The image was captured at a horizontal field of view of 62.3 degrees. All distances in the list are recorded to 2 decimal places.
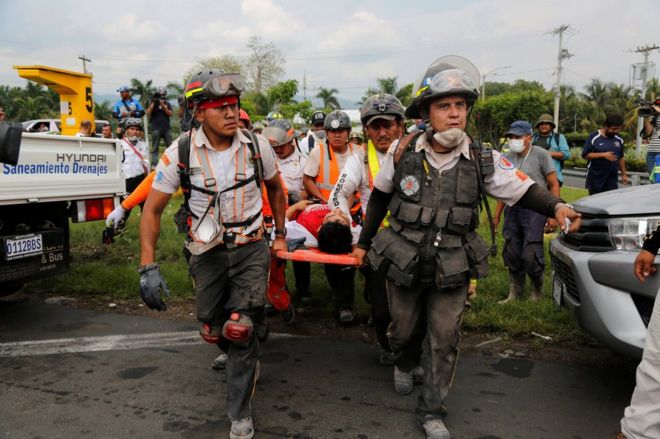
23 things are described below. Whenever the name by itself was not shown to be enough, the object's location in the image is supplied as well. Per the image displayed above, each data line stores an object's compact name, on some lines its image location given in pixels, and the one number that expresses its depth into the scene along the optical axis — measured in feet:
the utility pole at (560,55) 143.54
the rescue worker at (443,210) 9.89
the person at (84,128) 27.61
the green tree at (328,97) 202.39
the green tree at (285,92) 93.35
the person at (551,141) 24.84
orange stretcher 12.28
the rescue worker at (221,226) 10.22
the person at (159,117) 38.14
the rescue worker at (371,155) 13.61
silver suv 9.91
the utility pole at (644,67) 96.47
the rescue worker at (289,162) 19.06
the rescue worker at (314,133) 31.97
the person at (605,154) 26.71
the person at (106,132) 38.79
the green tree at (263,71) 177.88
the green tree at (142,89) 186.50
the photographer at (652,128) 24.82
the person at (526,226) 17.52
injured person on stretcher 13.23
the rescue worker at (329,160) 17.44
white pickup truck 15.60
